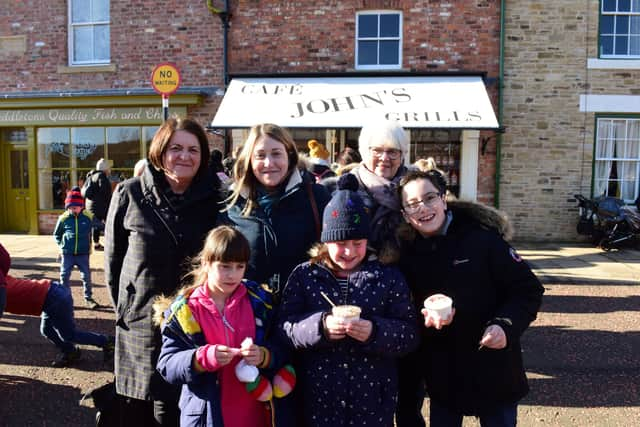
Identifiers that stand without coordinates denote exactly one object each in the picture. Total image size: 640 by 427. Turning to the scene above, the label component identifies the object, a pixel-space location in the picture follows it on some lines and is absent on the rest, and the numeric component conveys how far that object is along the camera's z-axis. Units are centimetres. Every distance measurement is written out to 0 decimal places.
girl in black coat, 220
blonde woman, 235
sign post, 727
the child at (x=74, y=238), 593
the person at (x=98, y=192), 937
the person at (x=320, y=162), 494
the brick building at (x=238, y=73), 1030
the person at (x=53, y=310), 373
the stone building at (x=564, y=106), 1054
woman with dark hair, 246
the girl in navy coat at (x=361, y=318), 210
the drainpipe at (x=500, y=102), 1048
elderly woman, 241
